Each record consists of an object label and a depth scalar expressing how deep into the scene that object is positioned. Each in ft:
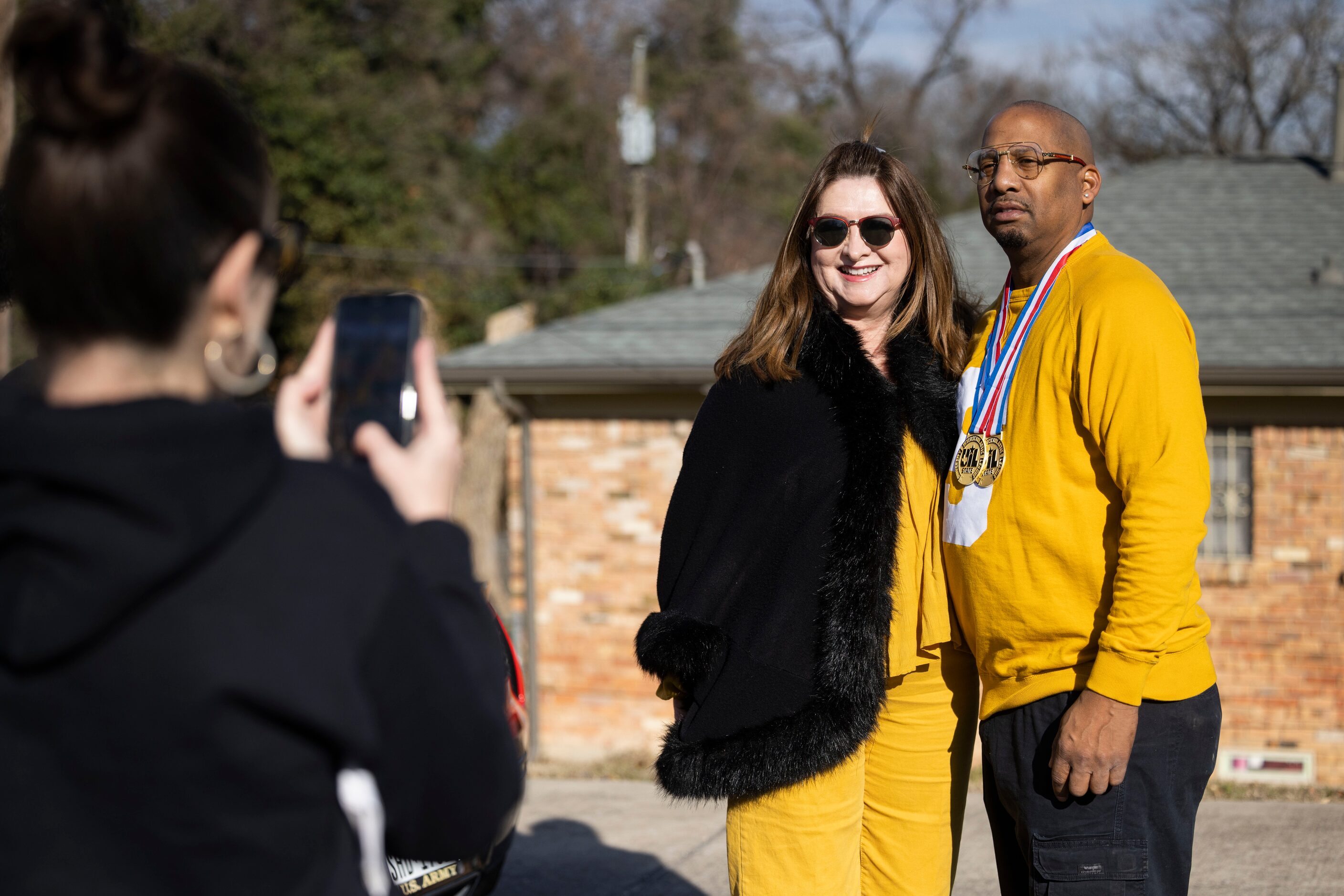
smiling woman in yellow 8.43
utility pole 70.08
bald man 7.36
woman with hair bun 3.41
